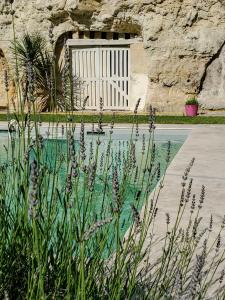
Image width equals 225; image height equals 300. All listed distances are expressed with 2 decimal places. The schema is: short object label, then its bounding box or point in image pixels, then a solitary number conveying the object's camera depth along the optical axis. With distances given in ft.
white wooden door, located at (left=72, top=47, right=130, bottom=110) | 31.88
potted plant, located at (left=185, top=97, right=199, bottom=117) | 29.21
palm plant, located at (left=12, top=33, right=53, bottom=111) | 29.68
